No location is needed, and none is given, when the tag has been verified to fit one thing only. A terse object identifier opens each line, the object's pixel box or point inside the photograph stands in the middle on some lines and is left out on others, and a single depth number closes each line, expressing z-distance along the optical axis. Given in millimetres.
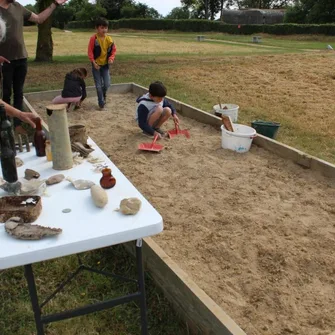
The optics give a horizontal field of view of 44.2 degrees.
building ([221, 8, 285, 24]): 50500
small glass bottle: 2271
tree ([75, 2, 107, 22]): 52094
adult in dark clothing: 4738
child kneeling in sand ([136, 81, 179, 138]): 5074
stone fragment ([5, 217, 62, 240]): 1468
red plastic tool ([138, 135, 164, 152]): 4691
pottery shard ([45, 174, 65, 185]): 1945
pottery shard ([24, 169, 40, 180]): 2033
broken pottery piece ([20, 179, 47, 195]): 1830
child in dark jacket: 6277
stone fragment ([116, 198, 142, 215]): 1654
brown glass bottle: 2309
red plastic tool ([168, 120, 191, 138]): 5242
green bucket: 5062
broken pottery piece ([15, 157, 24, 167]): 2209
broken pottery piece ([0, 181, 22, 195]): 1812
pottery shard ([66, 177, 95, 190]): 1905
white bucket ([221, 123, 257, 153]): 4520
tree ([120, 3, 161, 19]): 55519
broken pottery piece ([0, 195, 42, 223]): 1589
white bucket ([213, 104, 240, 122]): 5738
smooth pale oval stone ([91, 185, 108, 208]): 1712
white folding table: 1440
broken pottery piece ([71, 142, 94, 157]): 2293
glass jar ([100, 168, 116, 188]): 1886
